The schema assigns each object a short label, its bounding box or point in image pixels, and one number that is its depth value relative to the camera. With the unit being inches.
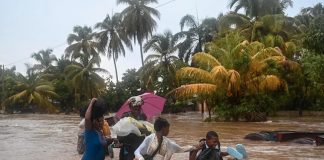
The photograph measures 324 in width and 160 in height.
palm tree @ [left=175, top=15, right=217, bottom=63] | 1678.2
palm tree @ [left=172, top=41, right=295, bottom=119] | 1063.6
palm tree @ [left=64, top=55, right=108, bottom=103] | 1946.4
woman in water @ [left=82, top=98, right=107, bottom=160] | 156.1
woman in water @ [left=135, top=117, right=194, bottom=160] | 182.9
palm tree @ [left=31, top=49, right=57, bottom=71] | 2605.8
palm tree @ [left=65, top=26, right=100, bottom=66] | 2218.3
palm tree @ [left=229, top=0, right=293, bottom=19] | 1423.5
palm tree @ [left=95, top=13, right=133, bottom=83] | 1943.9
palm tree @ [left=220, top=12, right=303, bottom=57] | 1300.4
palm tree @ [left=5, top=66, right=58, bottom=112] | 2080.5
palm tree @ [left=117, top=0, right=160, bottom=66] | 1727.4
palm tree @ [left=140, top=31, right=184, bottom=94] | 1633.0
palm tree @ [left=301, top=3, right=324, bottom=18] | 2329.0
